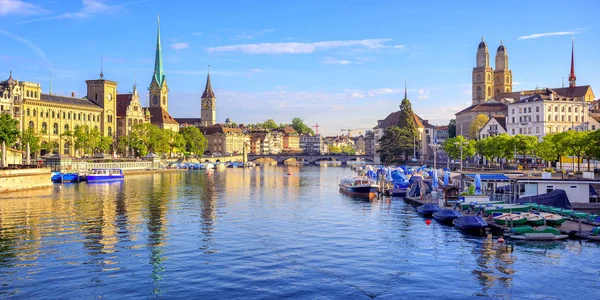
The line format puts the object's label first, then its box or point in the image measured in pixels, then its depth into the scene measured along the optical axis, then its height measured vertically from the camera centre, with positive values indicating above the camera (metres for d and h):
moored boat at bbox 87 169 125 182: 103.62 -5.25
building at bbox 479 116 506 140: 129.75 +4.10
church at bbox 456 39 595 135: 150.88 +12.50
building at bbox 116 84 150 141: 173.75 +10.41
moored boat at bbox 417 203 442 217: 54.34 -6.10
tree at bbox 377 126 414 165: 156.79 +0.07
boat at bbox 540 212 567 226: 42.94 -5.57
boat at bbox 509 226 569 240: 39.91 -6.23
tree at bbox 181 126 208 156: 192.62 +1.92
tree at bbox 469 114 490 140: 148.18 +5.12
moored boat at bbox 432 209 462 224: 49.28 -6.07
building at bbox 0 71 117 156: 127.69 +9.28
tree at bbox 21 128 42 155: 113.19 +1.39
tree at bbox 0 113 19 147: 81.62 +2.44
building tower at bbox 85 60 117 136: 160.38 +13.51
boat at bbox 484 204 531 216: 47.88 -5.36
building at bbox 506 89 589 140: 116.12 +6.16
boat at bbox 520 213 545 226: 42.88 -5.58
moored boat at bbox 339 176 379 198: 78.75 -5.84
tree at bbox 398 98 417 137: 161.00 +7.88
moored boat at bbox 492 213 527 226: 43.38 -5.66
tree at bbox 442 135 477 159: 114.38 -0.83
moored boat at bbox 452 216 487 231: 43.50 -5.99
